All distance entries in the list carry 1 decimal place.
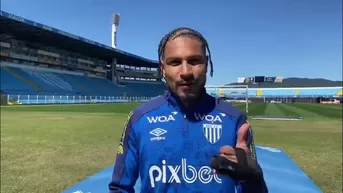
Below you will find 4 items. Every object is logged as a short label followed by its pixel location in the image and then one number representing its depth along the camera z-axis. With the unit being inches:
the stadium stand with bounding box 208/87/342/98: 4229.8
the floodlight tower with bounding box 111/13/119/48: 3720.5
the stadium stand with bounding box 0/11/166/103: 1884.2
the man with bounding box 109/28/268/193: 68.0
